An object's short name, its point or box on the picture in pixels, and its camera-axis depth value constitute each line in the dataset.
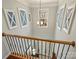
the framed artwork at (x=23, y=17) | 1.68
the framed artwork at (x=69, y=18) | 0.84
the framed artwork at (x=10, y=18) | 1.42
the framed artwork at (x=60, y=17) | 1.28
